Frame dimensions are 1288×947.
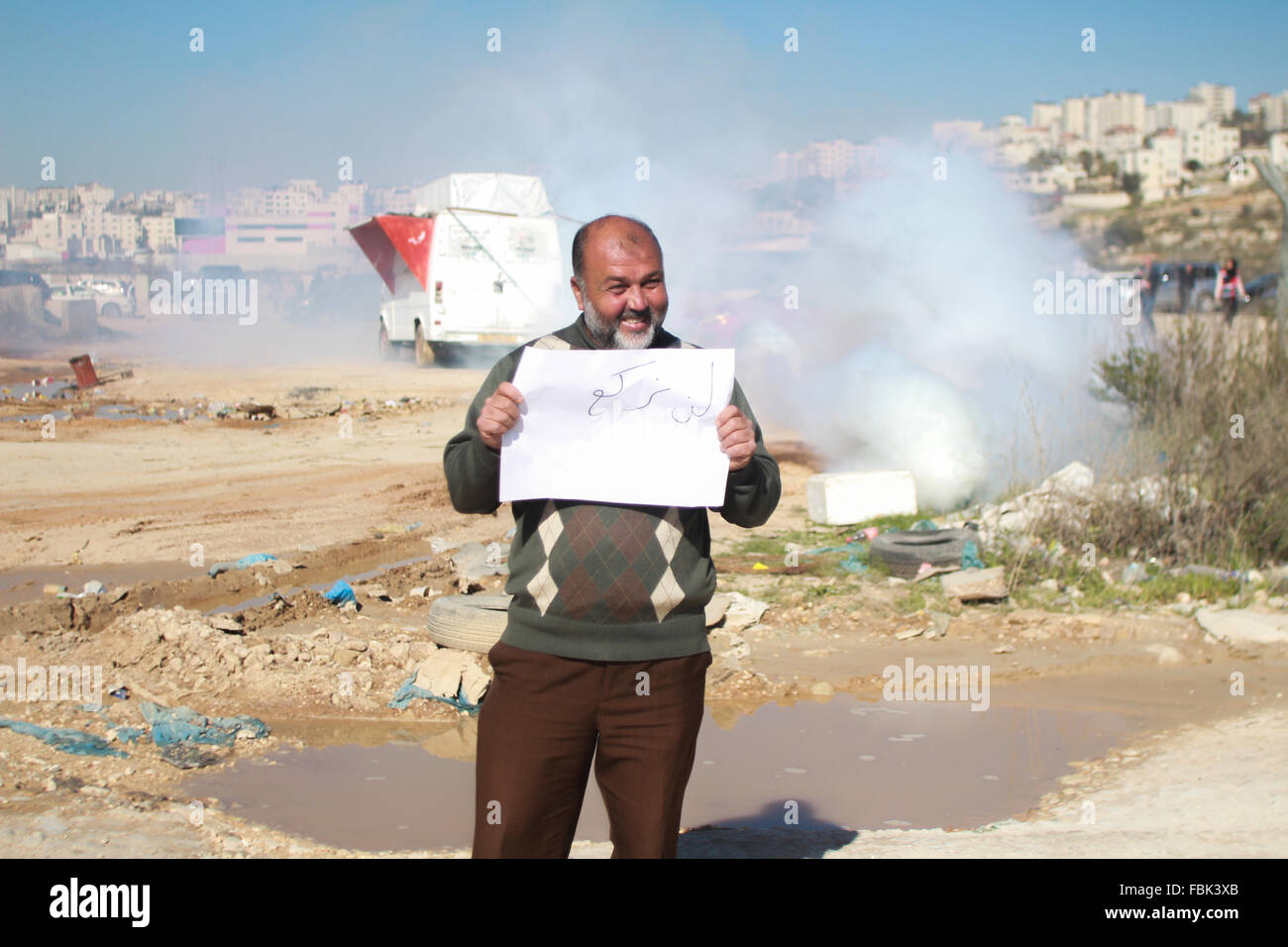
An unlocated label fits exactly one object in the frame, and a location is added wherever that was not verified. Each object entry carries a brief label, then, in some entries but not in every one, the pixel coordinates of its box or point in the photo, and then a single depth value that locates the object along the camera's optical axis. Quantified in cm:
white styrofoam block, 1022
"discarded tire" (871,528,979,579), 837
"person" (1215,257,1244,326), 2222
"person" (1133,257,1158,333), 2215
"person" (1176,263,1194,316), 2567
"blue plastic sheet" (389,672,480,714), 602
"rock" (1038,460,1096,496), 862
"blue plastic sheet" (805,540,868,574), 875
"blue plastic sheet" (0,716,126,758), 503
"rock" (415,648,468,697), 610
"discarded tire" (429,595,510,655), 646
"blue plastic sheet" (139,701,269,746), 534
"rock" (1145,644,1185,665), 696
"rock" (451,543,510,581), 832
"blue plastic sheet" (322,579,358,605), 766
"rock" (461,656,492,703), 605
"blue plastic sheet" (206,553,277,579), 836
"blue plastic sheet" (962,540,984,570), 837
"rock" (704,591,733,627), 727
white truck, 1991
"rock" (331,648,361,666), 638
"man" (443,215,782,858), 248
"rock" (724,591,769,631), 751
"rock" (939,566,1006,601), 785
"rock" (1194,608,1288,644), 712
